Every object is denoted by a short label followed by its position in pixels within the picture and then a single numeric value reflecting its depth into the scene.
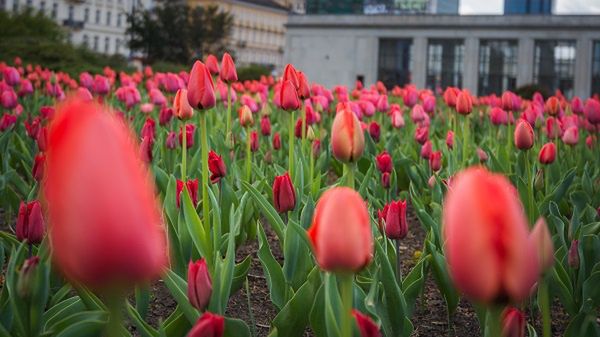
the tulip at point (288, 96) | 2.65
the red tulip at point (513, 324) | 1.21
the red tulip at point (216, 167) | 2.59
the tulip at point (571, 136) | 3.88
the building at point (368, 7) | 53.59
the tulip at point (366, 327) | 1.13
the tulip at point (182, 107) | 2.72
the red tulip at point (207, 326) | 1.13
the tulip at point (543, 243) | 1.11
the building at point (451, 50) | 48.25
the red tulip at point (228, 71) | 3.16
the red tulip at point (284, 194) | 2.13
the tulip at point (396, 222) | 2.02
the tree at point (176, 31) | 40.53
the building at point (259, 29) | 91.94
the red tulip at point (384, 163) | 3.09
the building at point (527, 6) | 64.15
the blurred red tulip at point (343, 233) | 0.99
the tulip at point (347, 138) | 1.55
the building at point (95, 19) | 68.69
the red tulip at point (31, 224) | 1.88
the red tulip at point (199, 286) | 1.44
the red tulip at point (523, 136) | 2.67
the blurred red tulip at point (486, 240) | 0.79
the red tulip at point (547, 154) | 3.00
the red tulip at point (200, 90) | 2.26
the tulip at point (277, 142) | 3.92
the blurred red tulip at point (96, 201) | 0.71
